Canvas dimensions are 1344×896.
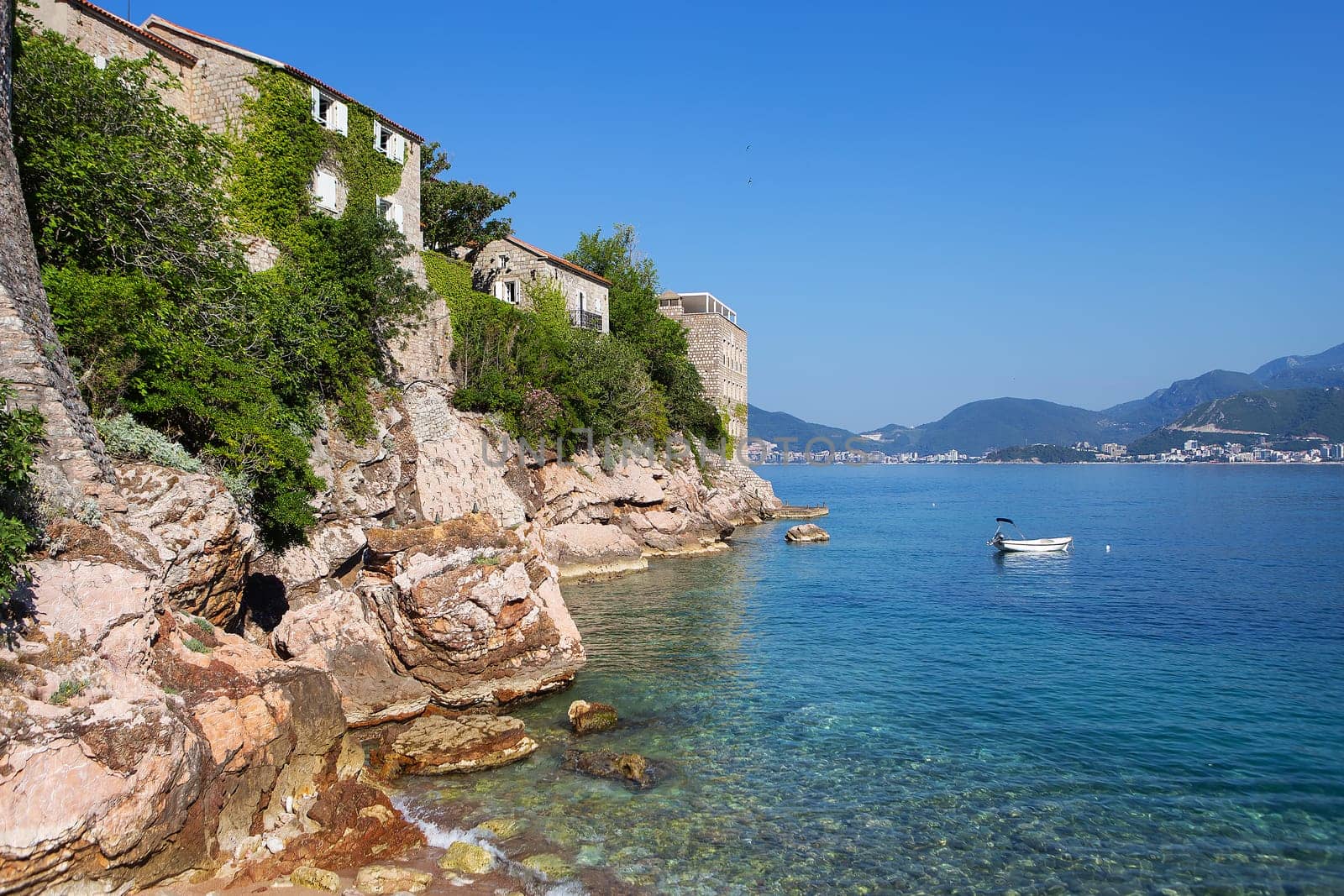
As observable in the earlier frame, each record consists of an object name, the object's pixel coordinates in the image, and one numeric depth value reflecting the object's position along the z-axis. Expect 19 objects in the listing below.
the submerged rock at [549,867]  10.31
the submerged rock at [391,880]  9.83
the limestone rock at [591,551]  33.41
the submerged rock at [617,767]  13.13
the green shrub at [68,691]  8.91
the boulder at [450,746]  13.44
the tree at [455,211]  43.84
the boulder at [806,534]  48.31
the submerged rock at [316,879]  9.60
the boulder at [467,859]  10.35
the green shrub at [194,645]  11.45
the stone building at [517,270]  43.56
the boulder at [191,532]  12.99
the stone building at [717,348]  63.38
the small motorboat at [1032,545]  44.03
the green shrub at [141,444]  13.98
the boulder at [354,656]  15.67
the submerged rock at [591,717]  15.37
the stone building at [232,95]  21.88
